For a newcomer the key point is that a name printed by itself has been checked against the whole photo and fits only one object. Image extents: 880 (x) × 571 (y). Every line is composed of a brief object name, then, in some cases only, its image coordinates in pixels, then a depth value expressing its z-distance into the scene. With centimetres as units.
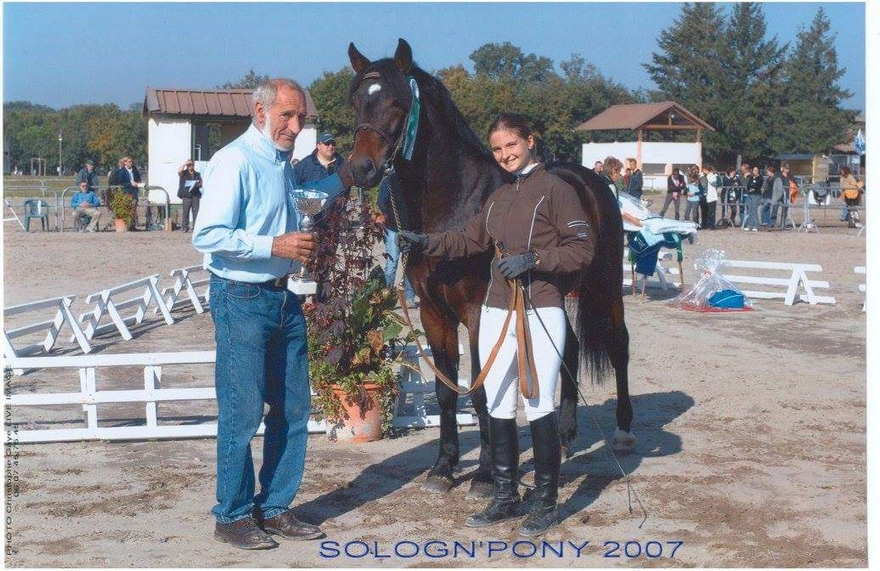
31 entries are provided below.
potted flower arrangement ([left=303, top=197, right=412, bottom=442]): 659
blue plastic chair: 2389
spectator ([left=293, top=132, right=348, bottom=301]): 918
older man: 448
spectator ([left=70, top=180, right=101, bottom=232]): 2406
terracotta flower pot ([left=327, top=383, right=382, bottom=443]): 663
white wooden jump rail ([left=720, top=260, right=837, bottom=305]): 1364
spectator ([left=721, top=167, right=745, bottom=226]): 2889
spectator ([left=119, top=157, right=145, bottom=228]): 2475
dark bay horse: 504
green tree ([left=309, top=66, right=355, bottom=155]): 4700
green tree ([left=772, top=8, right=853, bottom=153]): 6800
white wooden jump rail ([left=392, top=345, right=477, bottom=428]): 704
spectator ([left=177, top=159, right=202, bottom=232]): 2398
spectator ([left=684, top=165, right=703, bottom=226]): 2641
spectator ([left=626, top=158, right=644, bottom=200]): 2256
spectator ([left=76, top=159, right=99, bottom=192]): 2459
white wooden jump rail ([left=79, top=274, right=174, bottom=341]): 1034
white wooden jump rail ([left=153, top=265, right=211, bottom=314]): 1233
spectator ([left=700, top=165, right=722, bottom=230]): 2703
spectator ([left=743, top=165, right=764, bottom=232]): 2656
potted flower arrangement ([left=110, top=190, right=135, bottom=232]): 2420
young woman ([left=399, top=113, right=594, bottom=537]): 480
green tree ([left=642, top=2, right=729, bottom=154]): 7100
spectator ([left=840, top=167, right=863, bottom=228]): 2797
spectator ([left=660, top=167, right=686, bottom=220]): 2702
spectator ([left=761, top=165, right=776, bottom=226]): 2702
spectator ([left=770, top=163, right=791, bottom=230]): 2705
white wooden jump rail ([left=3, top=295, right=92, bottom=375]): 922
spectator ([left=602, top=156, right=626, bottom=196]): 1468
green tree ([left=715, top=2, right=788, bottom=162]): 6881
